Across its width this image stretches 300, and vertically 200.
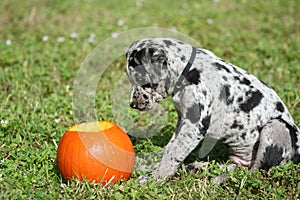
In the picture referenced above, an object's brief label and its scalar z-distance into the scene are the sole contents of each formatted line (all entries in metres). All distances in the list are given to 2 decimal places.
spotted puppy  4.77
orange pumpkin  4.80
